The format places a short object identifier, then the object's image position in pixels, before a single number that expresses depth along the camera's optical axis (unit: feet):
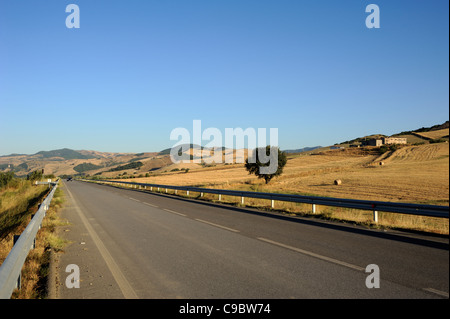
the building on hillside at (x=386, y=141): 280.55
